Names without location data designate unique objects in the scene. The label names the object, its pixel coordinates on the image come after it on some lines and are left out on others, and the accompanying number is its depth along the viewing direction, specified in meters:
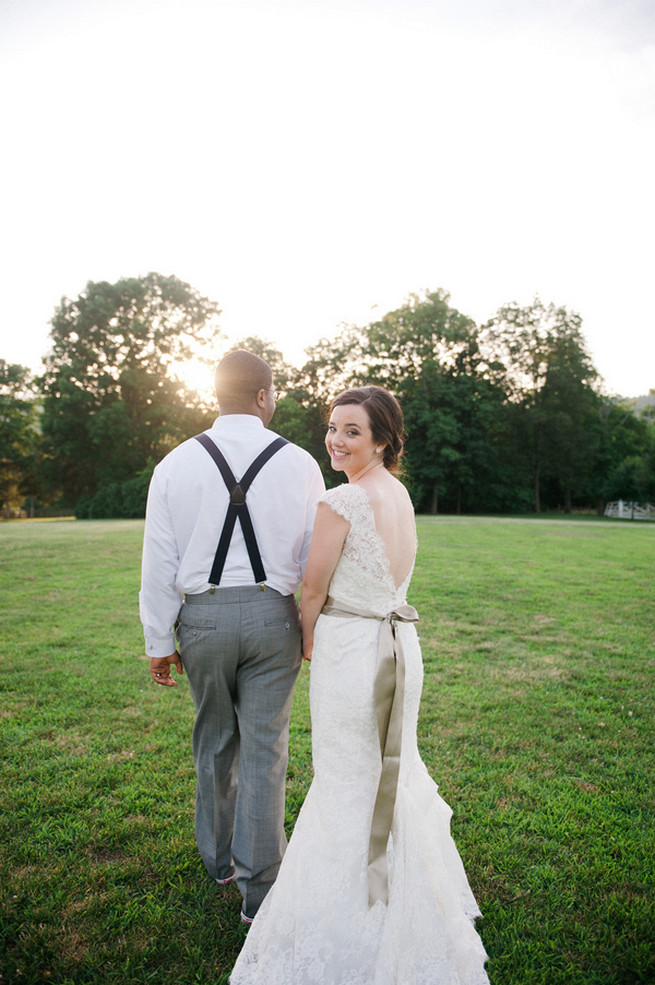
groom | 2.30
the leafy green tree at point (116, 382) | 39.78
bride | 2.04
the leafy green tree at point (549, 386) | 41.97
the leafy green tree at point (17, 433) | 46.12
